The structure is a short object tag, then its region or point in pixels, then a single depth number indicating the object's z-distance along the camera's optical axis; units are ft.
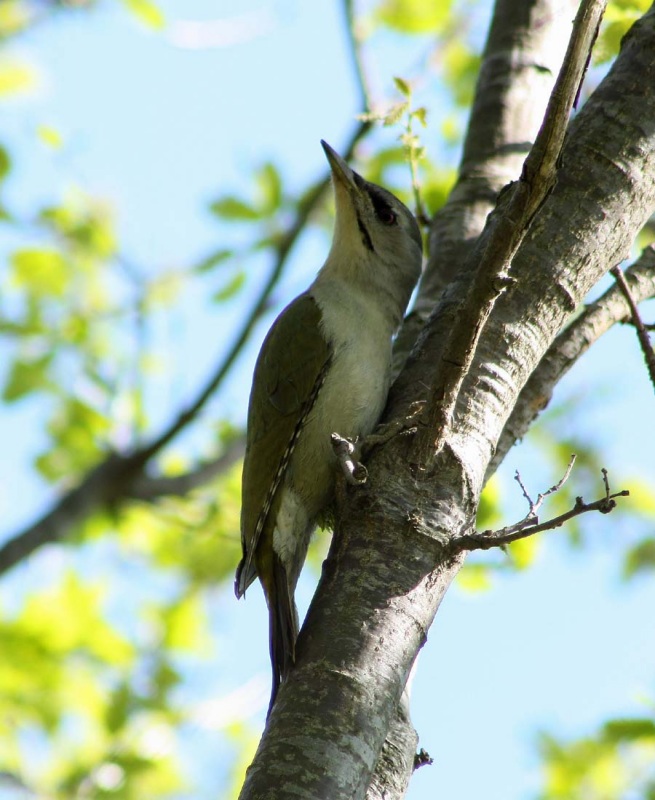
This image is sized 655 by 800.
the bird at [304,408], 27.96
